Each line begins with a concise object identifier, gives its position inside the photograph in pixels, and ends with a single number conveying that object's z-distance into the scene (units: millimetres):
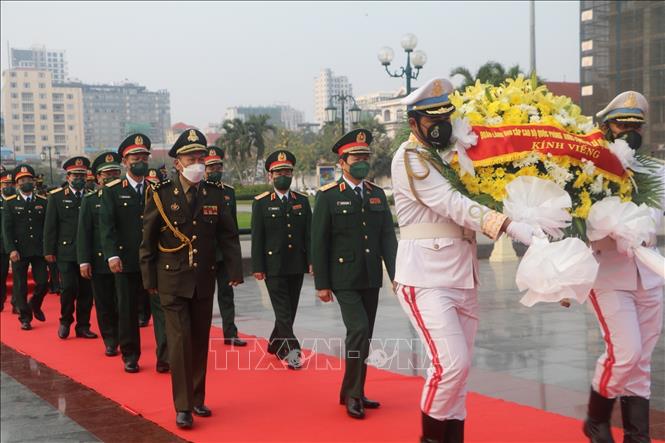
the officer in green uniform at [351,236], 5844
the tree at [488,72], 36619
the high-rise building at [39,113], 162875
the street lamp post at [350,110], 23128
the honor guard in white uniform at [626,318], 4457
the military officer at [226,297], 8406
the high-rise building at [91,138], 191375
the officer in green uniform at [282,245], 7434
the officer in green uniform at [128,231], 7426
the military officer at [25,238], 10469
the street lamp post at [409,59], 19562
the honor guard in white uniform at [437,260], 4117
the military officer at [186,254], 5703
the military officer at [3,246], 11597
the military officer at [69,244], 9297
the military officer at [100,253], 8156
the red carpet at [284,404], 5125
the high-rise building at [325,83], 188625
